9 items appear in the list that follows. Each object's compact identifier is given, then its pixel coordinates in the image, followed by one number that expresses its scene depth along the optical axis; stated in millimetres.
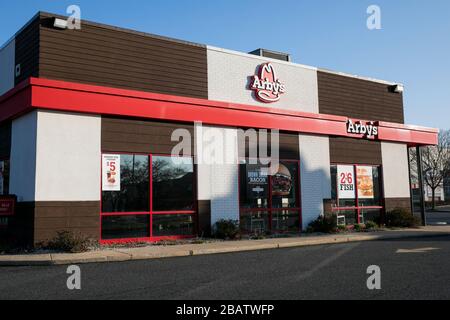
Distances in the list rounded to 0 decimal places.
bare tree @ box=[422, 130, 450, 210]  59250
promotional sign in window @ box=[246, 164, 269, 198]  18367
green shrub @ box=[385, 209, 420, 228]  21891
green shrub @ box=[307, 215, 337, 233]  19281
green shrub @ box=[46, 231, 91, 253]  13079
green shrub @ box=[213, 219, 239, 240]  16688
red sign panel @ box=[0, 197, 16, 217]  14461
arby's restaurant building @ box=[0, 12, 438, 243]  14477
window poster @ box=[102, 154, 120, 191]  15234
